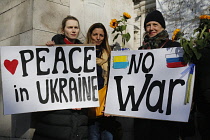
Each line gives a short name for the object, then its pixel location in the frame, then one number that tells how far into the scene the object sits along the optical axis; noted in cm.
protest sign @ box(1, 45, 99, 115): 272
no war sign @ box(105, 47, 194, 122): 248
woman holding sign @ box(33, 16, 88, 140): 262
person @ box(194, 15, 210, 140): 232
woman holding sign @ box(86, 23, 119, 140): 295
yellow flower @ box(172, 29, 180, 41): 258
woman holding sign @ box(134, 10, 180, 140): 250
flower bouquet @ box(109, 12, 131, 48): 347
